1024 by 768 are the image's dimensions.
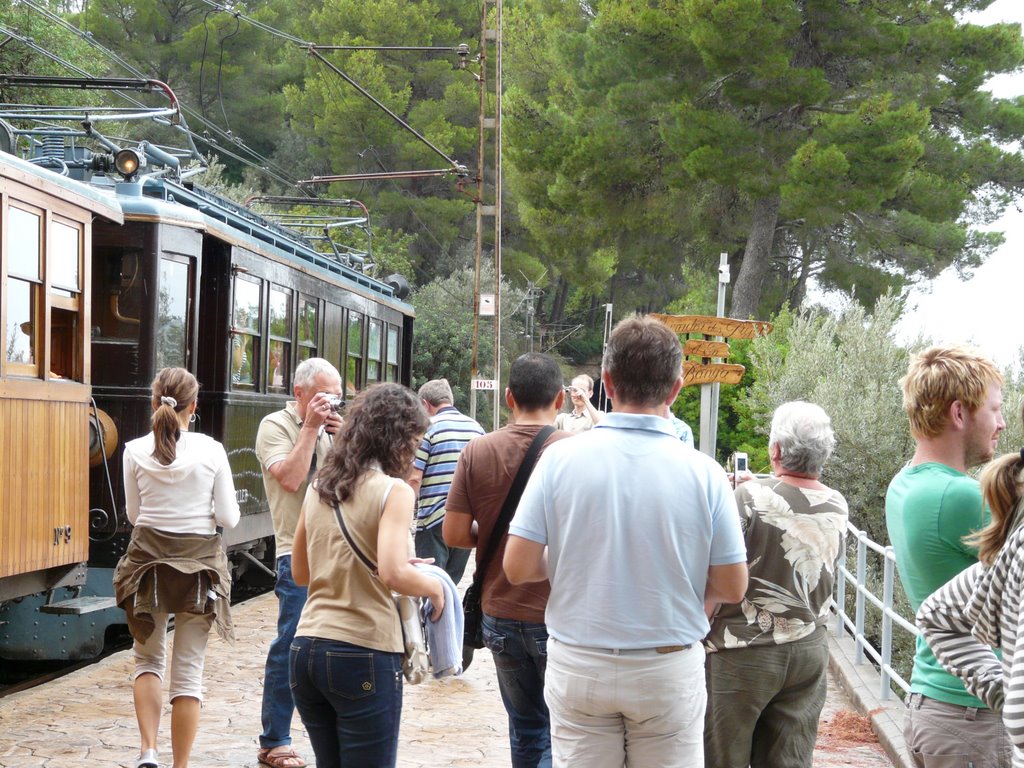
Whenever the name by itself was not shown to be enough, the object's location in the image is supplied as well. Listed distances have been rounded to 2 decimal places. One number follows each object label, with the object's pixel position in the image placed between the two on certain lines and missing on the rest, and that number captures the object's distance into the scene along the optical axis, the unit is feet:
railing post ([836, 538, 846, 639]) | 32.62
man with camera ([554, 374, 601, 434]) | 29.37
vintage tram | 24.57
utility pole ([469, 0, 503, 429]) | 82.17
